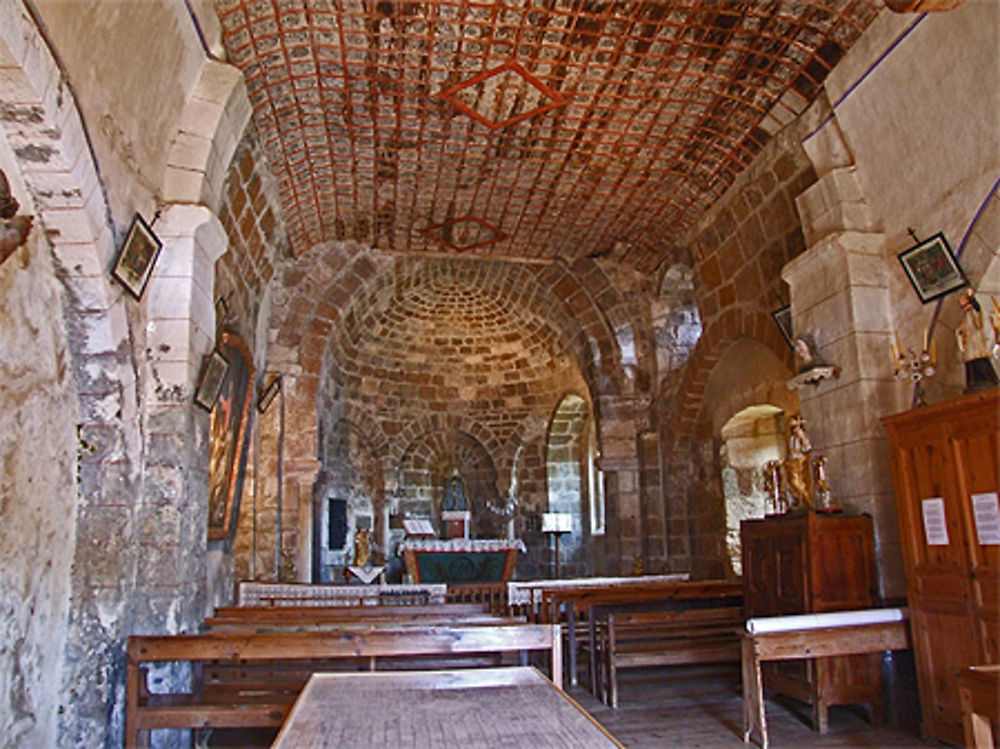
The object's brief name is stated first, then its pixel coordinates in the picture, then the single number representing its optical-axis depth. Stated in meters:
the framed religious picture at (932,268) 4.62
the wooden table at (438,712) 2.25
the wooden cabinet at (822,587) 4.65
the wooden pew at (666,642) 5.31
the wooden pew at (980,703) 2.97
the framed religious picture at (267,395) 8.52
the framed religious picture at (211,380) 4.76
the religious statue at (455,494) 13.05
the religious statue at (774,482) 5.66
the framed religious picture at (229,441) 5.65
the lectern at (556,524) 10.94
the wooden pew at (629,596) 5.96
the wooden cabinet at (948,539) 3.89
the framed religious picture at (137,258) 4.06
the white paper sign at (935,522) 4.20
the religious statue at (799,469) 5.38
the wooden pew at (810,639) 4.31
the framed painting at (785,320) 6.41
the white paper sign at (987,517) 3.84
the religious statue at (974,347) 4.04
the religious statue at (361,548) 9.04
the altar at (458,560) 10.18
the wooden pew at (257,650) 3.71
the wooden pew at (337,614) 5.27
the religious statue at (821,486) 5.11
